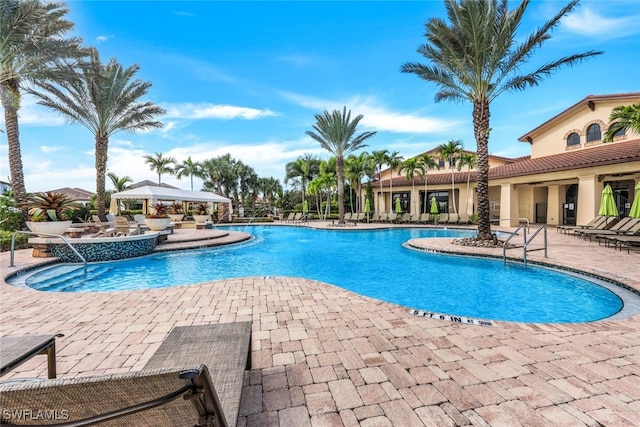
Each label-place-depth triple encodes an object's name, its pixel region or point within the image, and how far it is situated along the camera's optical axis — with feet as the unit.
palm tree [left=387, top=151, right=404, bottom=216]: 84.64
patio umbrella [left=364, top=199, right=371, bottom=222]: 93.81
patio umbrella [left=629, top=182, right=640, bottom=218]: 36.08
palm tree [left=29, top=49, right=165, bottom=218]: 50.06
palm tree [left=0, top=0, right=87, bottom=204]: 34.35
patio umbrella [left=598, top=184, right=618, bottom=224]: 42.34
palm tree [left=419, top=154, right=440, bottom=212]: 79.41
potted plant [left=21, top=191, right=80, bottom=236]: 30.96
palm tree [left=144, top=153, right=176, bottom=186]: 122.52
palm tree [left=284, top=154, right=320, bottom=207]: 109.50
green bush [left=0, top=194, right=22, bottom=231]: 38.99
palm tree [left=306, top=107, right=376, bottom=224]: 72.69
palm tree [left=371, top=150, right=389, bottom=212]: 85.25
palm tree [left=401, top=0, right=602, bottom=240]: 32.60
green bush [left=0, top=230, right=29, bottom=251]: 32.99
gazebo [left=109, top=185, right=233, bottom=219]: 61.16
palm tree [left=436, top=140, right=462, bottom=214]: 74.69
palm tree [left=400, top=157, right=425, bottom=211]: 79.92
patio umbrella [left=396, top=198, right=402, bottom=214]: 85.81
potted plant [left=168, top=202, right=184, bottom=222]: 72.49
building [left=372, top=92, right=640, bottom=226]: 49.44
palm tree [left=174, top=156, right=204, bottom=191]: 122.21
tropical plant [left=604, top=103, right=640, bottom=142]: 30.01
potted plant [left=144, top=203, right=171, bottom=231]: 45.47
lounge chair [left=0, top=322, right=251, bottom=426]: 3.24
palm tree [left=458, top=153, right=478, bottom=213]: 75.56
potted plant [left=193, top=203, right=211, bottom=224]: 64.28
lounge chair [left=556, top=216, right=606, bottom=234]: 43.12
